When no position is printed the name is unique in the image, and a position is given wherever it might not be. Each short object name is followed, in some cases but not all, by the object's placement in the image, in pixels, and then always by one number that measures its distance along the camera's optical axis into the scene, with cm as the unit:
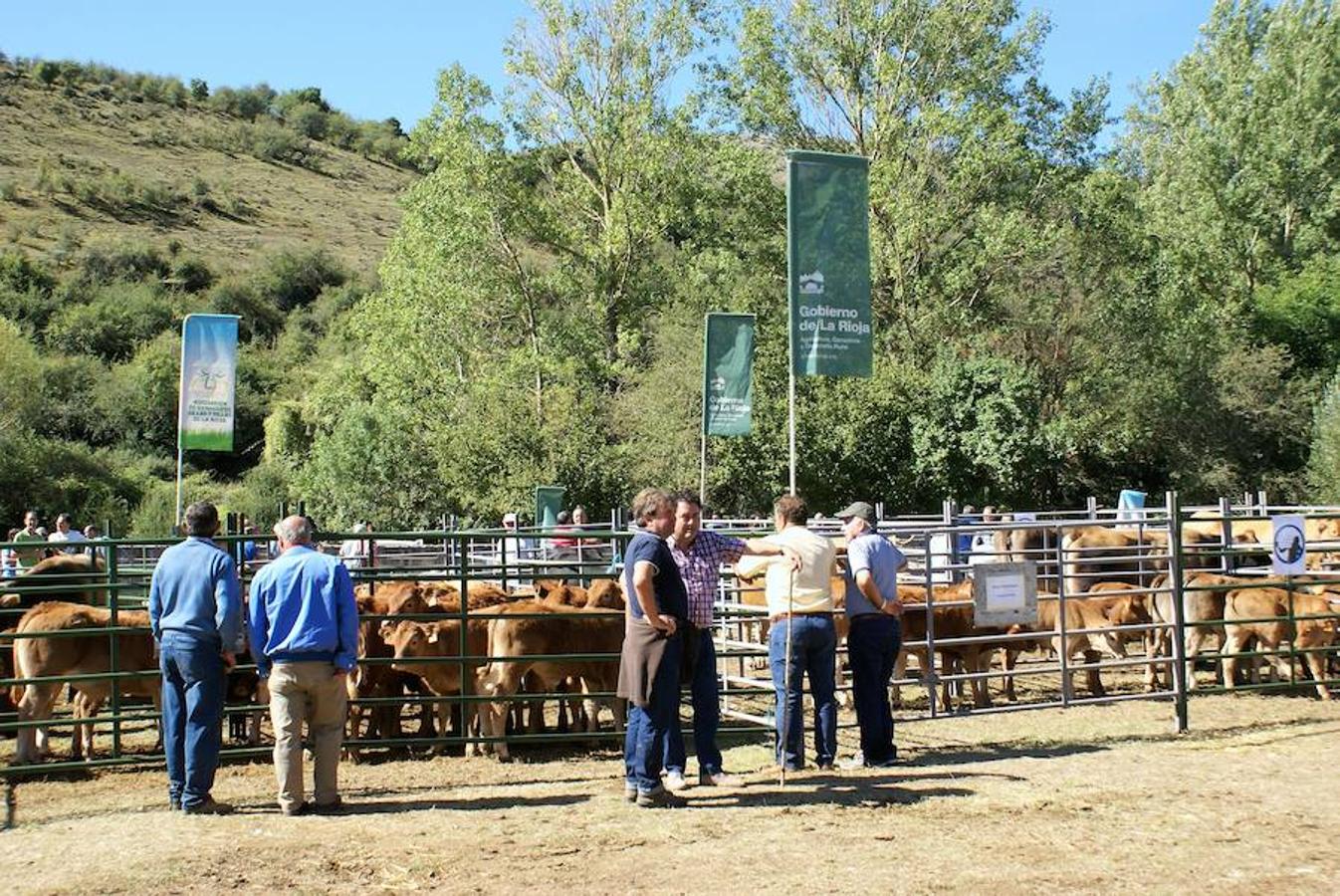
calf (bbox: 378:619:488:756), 1070
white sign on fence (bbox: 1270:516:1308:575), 1219
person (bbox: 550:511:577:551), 1883
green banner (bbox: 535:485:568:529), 2277
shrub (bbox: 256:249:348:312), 8250
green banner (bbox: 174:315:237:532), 1652
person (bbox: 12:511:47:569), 1967
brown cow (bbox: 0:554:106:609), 1153
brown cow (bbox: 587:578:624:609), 1201
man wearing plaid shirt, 873
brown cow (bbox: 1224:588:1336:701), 1270
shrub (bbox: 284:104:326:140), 11994
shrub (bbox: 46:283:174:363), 7100
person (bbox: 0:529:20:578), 1457
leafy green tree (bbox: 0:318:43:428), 5277
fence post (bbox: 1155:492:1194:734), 1089
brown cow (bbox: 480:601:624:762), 1043
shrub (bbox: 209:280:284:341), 7938
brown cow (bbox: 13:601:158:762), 1008
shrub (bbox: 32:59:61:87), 10231
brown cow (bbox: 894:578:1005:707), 1236
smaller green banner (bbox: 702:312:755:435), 1917
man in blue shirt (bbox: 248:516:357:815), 812
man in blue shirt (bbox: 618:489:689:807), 820
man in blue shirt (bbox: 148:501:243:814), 827
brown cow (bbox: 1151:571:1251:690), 1289
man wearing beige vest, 895
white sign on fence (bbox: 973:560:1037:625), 1104
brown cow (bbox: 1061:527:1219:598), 1579
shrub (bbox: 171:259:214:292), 8131
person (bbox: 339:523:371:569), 1671
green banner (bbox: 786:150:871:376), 1327
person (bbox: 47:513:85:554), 2050
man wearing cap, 943
